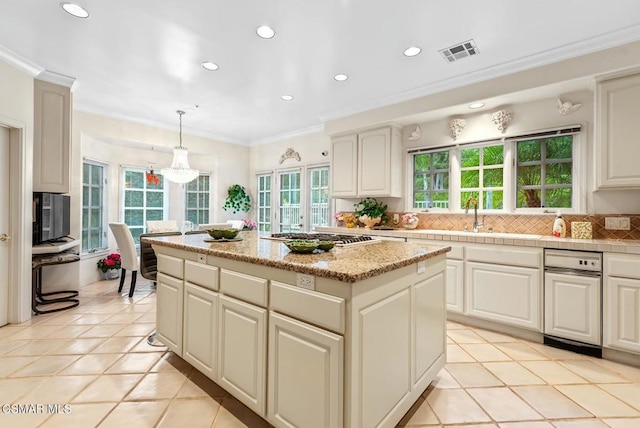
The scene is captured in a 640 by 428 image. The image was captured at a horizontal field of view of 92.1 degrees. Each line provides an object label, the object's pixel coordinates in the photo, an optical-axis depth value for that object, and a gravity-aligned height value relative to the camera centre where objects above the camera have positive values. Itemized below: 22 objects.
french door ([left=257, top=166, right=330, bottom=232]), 5.54 +0.28
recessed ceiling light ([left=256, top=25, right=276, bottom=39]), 2.52 +1.51
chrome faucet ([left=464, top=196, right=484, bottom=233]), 3.58 +0.06
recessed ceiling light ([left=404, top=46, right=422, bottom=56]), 2.78 +1.50
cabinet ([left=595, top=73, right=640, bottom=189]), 2.56 +0.72
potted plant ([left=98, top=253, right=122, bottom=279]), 4.86 -0.83
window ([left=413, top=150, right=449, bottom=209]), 4.06 +0.48
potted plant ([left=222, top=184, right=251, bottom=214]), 6.23 +0.28
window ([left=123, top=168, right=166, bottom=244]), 5.50 +0.23
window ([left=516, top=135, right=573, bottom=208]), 3.20 +0.47
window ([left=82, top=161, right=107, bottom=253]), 4.68 +0.10
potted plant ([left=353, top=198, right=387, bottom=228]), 4.39 +0.03
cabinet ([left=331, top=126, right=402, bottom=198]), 4.21 +0.73
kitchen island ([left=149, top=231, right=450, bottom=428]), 1.33 -0.59
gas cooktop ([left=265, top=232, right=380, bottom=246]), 2.29 -0.19
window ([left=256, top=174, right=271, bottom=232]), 6.41 +0.22
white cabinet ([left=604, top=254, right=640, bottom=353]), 2.35 -0.66
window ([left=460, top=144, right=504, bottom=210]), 3.64 +0.49
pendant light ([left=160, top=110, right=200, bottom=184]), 4.38 +0.63
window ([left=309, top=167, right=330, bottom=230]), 5.46 +0.31
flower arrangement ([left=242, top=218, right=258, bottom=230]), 5.93 -0.22
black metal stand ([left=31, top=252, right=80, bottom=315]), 3.39 -0.90
